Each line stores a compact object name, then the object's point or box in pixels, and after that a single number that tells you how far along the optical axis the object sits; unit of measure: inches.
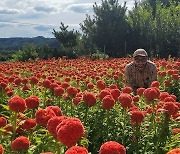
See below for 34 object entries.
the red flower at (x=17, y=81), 121.7
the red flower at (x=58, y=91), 97.1
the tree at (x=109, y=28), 592.4
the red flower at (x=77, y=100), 91.0
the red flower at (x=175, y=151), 33.7
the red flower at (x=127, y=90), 98.5
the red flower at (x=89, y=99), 82.5
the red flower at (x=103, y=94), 84.6
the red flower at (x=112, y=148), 36.9
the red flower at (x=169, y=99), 75.8
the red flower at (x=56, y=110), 59.6
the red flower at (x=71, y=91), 95.2
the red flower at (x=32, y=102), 73.6
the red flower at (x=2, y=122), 66.4
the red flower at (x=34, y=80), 122.6
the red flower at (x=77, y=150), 33.6
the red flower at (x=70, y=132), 41.6
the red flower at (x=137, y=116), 74.2
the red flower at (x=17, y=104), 65.5
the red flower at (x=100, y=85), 106.2
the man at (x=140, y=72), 144.0
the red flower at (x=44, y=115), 56.0
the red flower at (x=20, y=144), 54.1
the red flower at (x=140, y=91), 97.9
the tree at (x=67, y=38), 597.8
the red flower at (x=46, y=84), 111.2
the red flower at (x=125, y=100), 79.7
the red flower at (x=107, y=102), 78.4
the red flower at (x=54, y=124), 49.1
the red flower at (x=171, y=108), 71.6
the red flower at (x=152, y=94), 81.1
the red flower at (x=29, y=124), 62.7
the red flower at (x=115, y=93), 85.4
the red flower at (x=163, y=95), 82.6
